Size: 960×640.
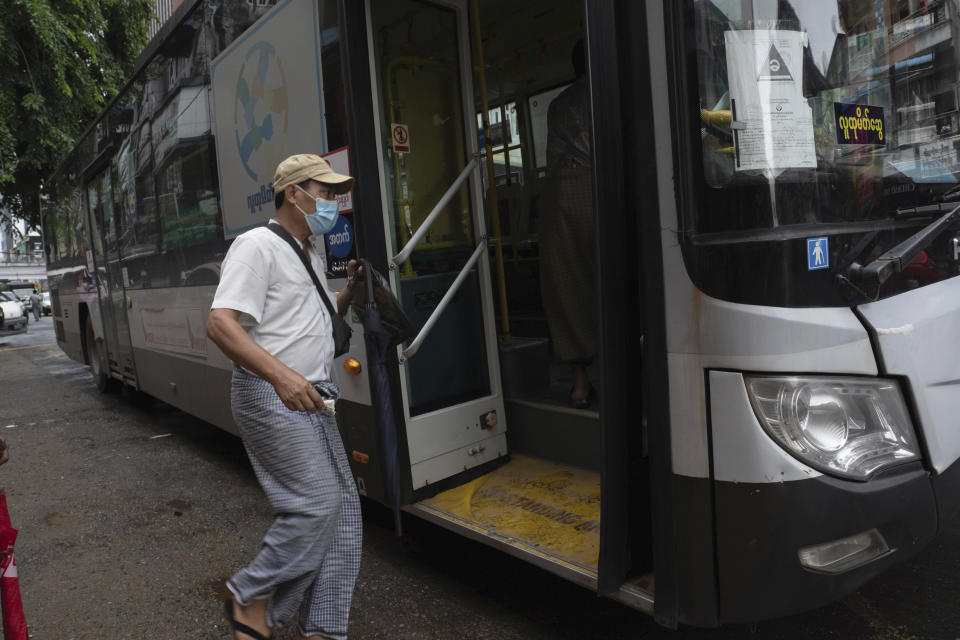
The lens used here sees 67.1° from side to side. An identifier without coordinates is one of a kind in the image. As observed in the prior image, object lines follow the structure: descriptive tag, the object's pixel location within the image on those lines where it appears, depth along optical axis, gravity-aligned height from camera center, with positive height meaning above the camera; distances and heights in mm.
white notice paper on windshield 1975 +380
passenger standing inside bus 3785 +84
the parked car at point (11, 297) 23448 +327
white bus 1944 -136
